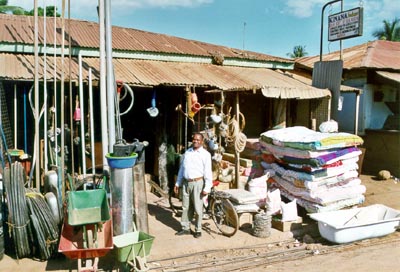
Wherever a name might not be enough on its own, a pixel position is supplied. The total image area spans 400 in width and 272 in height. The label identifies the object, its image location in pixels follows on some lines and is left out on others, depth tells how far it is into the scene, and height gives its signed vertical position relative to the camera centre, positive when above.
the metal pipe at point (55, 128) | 7.13 -0.48
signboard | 11.89 +2.79
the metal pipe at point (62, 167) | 6.18 -1.07
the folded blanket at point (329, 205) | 7.66 -2.06
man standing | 6.77 -1.38
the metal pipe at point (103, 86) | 6.56 +0.32
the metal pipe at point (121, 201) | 5.90 -1.54
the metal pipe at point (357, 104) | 11.34 +0.11
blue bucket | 5.84 -0.90
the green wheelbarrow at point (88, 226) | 5.13 -1.82
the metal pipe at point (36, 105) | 6.44 -0.03
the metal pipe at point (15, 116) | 7.56 -0.27
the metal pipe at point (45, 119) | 6.98 -0.31
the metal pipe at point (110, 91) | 6.48 +0.23
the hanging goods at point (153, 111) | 8.34 -0.14
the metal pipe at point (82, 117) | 7.12 -0.26
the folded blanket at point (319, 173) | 7.77 -1.42
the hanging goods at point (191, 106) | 8.58 -0.01
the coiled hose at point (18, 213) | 5.52 -1.66
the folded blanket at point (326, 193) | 7.68 -1.82
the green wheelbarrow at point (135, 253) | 5.14 -2.09
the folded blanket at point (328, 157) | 7.66 -1.06
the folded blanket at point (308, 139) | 7.65 -0.69
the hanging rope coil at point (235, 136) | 8.62 -0.70
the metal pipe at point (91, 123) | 6.84 -0.36
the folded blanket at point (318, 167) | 7.76 -1.26
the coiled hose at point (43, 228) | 5.54 -1.87
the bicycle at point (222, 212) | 6.95 -2.04
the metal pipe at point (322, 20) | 12.99 +3.11
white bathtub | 6.77 -2.23
